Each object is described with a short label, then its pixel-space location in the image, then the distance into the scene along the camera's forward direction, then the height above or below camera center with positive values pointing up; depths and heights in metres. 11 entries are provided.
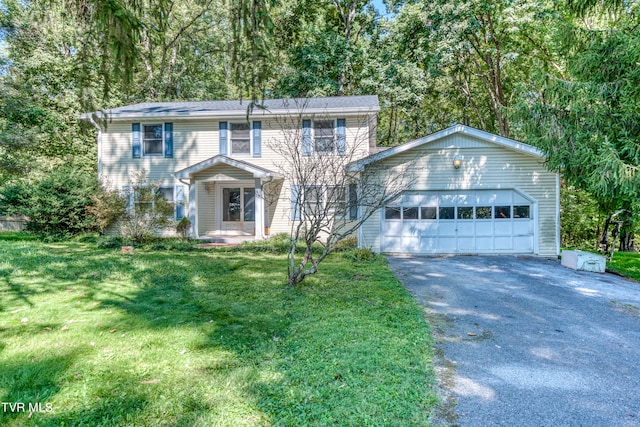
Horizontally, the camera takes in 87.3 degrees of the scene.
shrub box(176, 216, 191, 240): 12.91 -0.56
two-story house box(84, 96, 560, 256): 10.94 +1.38
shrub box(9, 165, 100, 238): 12.15 +0.35
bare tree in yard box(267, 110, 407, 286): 6.24 +0.75
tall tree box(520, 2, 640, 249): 7.90 +2.56
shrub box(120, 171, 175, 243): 11.52 -0.11
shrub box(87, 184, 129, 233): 12.59 +0.23
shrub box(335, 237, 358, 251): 11.38 -1.11
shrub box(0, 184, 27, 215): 12.40 +0.55
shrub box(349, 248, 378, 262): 9.87 -1.30
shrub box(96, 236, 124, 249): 11.05 -0.99
